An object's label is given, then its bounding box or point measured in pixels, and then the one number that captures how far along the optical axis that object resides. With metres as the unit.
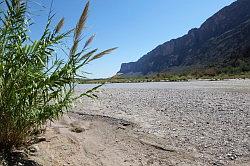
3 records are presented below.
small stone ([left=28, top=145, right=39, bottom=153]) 2.66
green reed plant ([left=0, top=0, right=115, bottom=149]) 2.39
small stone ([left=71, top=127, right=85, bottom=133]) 3.71
